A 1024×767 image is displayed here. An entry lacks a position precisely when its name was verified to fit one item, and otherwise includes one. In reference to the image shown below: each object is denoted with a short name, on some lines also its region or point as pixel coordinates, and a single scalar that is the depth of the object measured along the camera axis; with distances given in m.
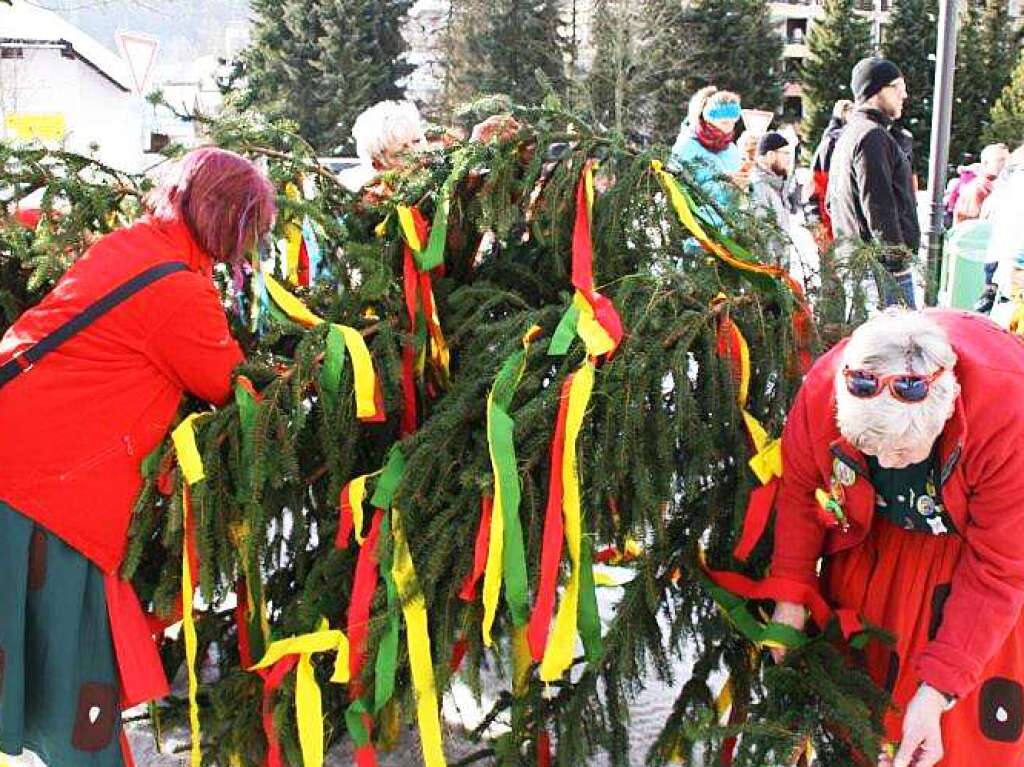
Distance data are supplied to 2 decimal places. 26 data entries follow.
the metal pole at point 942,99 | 8.48
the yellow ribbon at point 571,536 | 2.32
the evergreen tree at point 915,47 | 30.88
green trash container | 7.43
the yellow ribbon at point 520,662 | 2.56
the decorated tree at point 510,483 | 2.37
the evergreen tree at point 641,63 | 29.03
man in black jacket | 5.23
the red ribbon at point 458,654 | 2.53
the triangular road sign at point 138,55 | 9.02
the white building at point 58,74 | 16.70
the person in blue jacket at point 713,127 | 5.29
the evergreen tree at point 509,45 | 30.88
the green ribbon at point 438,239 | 2.80
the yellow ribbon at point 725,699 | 2.62
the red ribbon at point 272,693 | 2.62
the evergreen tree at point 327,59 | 29.48
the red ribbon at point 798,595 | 2.34
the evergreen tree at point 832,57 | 30.28
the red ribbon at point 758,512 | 2.39
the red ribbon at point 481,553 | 2.35
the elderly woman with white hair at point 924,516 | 1.92
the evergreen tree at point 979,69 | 28.80
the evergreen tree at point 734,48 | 30.64
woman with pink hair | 2.41
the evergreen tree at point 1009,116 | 25.42
